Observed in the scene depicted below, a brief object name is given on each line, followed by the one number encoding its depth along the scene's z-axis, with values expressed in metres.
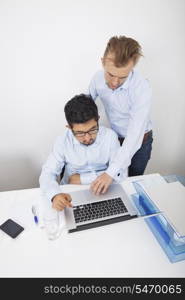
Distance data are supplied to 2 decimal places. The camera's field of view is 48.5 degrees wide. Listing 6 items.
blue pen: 1.00
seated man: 1.13
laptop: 0.97
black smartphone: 0.95
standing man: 1.04
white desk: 0.80
